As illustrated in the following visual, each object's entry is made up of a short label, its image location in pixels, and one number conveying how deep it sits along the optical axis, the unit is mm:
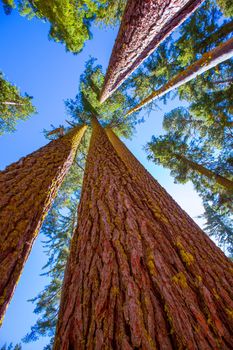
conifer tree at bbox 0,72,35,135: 9992
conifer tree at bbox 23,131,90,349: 7723
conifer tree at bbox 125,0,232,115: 7332
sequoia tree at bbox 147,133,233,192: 10641
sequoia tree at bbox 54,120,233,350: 998
